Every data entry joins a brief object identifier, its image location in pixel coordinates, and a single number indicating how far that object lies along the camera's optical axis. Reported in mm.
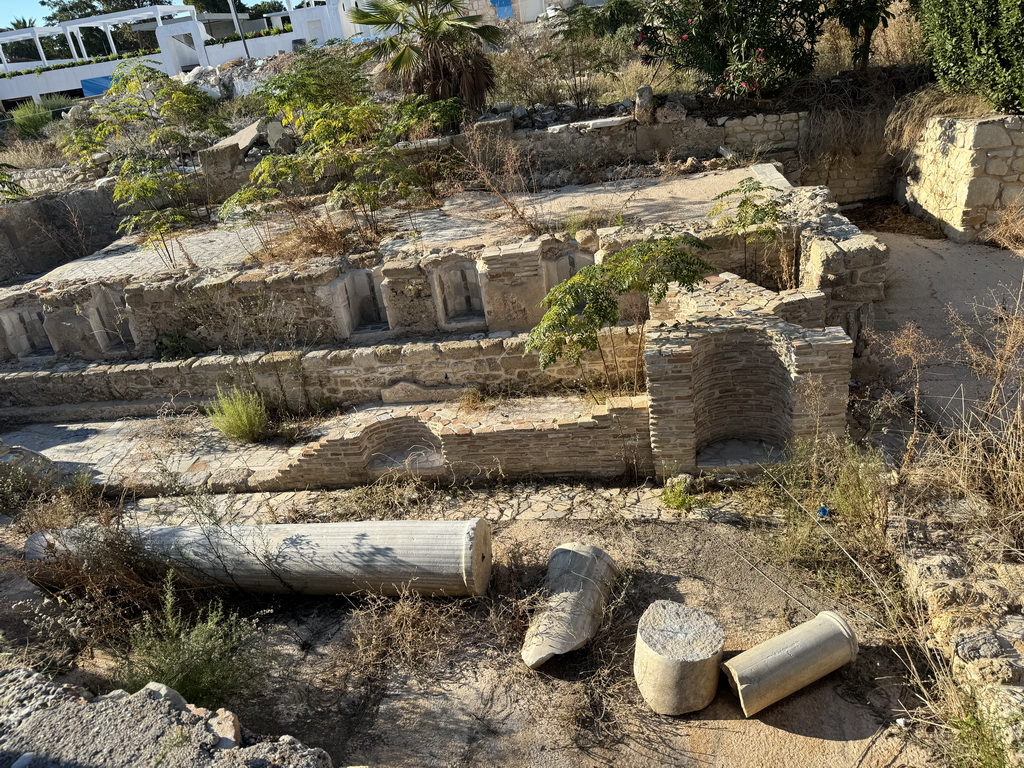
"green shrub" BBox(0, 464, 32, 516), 6602
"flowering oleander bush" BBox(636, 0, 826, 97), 10430
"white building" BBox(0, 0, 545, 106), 30250
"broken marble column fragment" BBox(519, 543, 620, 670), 4477
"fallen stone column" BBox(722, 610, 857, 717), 4031
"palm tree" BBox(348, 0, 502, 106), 11242
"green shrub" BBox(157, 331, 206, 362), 8383
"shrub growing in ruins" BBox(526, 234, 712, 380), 5887
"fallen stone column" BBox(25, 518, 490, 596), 4984
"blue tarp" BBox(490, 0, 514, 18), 27219
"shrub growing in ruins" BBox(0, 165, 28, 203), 10784
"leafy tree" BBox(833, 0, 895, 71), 10188
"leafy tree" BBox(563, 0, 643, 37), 11602
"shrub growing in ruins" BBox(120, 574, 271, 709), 4184
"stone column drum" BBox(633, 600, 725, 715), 3998
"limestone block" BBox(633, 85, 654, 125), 11055
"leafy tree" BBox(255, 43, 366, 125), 10508
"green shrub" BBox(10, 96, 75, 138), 20364
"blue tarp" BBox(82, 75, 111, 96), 30344
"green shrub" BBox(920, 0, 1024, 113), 8281
